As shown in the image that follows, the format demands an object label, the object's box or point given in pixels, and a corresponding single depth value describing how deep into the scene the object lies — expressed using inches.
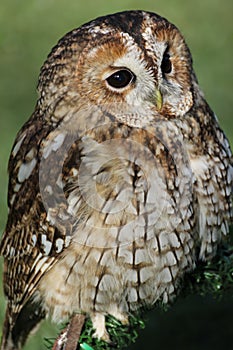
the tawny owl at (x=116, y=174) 235.9
